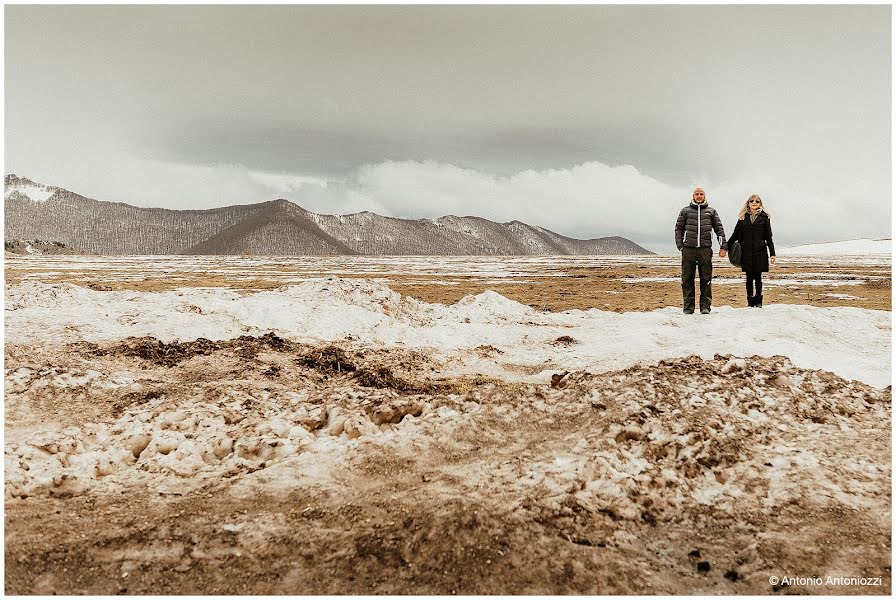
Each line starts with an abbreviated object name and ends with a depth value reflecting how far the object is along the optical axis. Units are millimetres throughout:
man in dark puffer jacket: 13539
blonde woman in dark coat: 14203
